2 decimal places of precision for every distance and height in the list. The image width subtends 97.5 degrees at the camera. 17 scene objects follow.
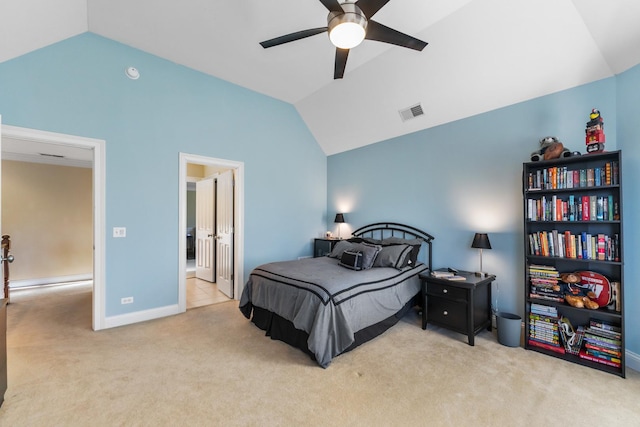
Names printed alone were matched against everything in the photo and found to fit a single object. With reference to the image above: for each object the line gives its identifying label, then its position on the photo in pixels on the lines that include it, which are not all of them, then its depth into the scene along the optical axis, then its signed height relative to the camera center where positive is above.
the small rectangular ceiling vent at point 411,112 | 3.86 +1.45
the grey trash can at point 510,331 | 2.87 -1.20
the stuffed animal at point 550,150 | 2.69 +0.63
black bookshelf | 2.41 -0.39
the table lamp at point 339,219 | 5.07 -0.07
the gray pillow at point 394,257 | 3.61 -0.55
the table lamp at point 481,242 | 3.18 -0.31
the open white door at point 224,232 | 4.54 -0.29
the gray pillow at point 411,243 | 3.80 -0.40
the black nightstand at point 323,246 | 5.00 -0.56
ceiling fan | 1.92 +1.40
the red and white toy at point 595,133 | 2.41 +0.70
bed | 2.56 -0.84
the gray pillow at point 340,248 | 4.11 -0.49
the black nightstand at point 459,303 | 2.93 -0.98
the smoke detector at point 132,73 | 3.43 +1.76
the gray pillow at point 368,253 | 3.51 -0.49
